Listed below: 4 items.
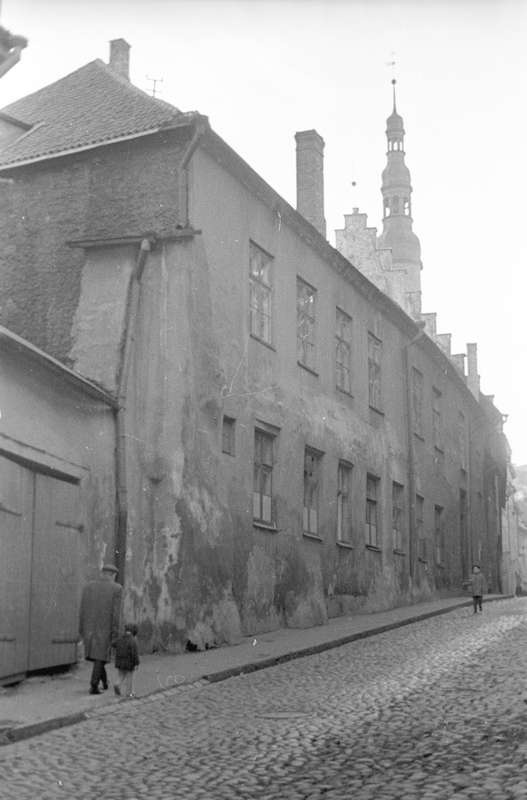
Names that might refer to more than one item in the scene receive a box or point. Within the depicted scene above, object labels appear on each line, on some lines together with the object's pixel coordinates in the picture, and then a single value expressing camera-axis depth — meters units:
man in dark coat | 11.46
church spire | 70.75
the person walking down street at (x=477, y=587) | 24.08
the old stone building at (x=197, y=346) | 15.52
